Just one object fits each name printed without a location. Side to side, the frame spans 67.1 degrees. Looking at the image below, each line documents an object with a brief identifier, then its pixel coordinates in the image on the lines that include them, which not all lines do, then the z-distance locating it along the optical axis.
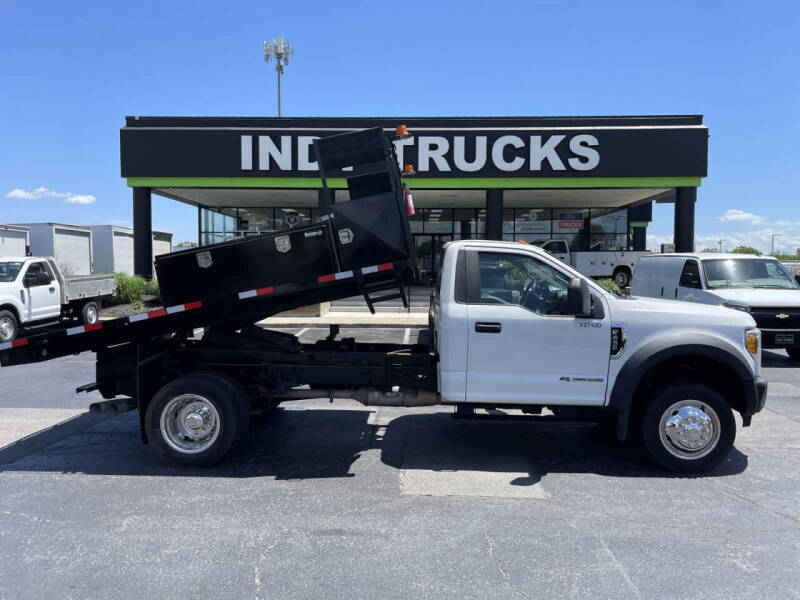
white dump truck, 5.13
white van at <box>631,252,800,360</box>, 10.27
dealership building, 20.31
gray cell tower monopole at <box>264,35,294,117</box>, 44.88
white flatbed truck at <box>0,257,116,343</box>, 13.92
